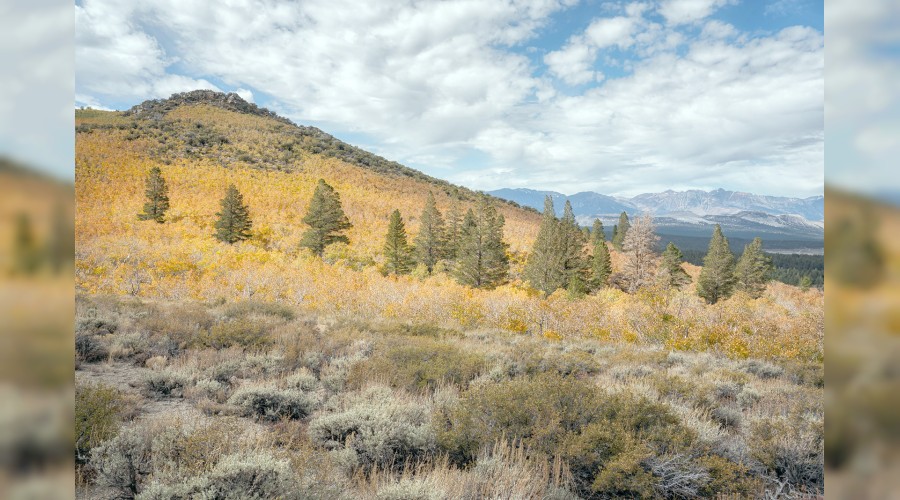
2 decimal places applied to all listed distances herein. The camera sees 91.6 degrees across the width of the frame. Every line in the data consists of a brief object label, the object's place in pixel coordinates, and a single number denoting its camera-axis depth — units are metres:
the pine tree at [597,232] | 43.22
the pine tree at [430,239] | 29.48
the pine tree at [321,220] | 28.81
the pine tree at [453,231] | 31.09
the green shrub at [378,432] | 4.44
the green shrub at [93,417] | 4.02
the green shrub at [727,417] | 6.17
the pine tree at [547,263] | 26.67
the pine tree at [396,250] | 27.81
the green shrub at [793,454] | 4.57
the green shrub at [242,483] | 3.10
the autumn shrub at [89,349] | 7.64
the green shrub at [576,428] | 4.15
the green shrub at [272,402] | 5.58
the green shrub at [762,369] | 9.57
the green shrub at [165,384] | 6.21
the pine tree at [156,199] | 28.97
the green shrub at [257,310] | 11.83
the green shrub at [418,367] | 6.85
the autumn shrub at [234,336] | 8.66
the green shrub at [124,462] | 3.49
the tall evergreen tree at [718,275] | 33.28
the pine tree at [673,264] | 33.25
